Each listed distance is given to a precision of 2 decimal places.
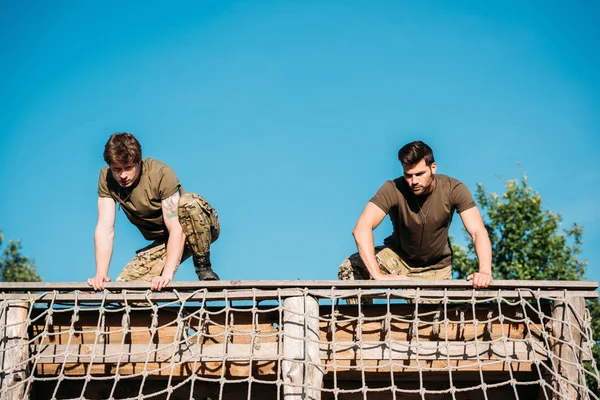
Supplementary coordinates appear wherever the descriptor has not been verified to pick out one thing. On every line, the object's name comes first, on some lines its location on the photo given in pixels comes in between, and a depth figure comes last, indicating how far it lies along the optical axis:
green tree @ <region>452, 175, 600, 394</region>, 20.01
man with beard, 5.54
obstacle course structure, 4.90
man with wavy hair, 5.43
